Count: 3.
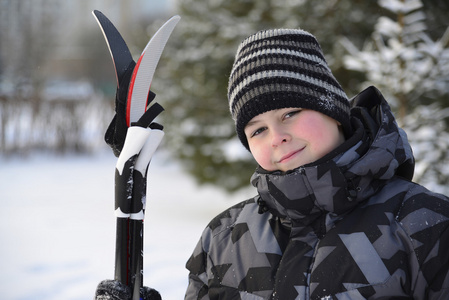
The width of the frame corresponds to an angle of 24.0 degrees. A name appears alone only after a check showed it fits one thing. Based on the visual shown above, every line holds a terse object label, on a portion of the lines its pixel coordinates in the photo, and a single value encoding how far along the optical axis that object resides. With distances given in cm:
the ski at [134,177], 169
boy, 154
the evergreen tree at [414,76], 276
